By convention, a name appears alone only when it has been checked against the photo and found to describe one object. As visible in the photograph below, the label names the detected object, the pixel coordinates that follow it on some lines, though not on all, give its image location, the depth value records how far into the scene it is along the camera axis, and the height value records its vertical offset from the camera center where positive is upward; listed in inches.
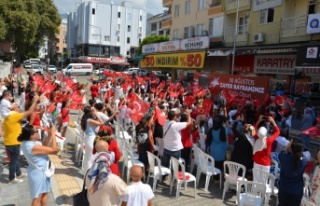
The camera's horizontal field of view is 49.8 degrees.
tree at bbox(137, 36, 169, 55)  2296.8 +141.8
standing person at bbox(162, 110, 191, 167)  286.5 -62.5
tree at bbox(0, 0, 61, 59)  1099.9 +109.2
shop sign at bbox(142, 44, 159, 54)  1364.4 +47.9
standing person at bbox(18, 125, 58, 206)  195.2 -59.5
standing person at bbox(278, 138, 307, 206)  207.8 -65.8
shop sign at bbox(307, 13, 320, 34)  682.8 +84.8
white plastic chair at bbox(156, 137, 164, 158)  334.3 -82.8
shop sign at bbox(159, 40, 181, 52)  1178.0 +53.2
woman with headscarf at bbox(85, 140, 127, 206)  161.9 -59.7
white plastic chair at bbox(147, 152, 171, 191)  284.4 -91.4
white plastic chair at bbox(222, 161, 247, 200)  274.6 -89.7
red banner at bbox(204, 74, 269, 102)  518.0 -34.9
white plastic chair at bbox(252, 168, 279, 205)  255.6 -86.4
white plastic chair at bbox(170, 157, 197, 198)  273.7 -92.4
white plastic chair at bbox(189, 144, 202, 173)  314.5 -88.1
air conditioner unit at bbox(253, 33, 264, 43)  891.4 +70.2
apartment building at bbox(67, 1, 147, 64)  2979.8 +255.6
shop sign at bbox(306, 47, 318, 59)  639.8 +25.0
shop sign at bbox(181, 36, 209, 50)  1017.7 +57.7
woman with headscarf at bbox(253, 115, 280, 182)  263.9 -64.8
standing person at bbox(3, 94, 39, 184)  275.7 -66.3
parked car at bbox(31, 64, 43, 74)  1870.8 -65.1
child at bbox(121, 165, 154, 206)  161.3 -62.2
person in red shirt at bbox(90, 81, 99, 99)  688.3 -66.3
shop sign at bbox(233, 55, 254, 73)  943.7 -0.3
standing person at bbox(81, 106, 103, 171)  277.9 -57.8
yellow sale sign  1049.6 +2.8
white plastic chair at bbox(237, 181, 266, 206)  241.0 -93.0
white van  2100.1 -67.0
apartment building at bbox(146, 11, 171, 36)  2770.2 +317.3
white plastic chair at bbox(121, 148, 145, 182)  296.0 -88.0
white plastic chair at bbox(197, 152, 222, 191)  297.9 -92.5
